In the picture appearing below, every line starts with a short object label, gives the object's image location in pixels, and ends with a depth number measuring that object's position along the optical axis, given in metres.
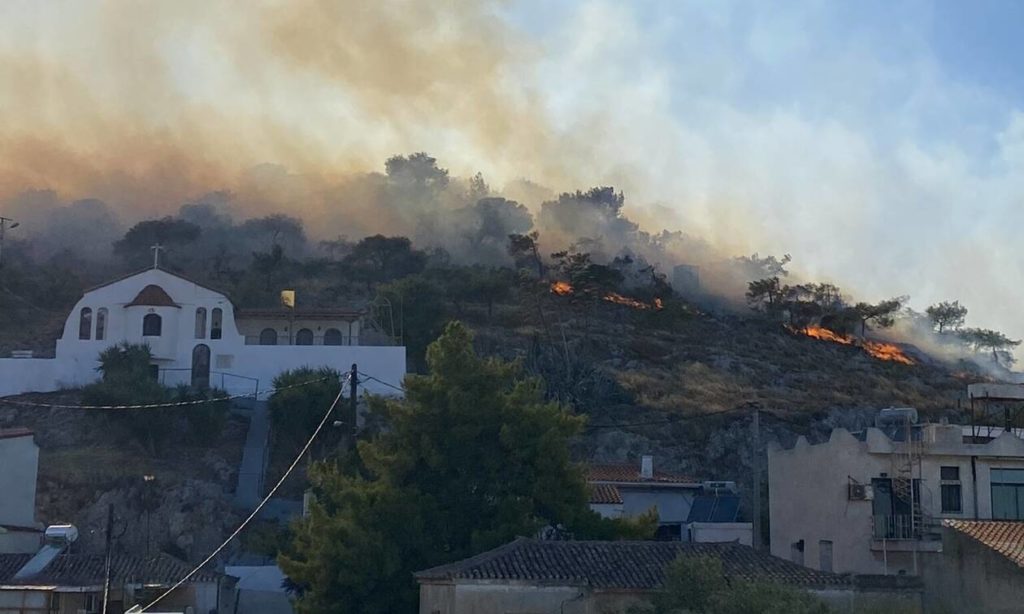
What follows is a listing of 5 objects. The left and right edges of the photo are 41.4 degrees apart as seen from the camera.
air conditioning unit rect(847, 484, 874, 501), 38.03
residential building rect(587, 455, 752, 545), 44.78
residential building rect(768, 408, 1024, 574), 37.78
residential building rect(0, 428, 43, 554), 44.44
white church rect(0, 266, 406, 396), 61.34
